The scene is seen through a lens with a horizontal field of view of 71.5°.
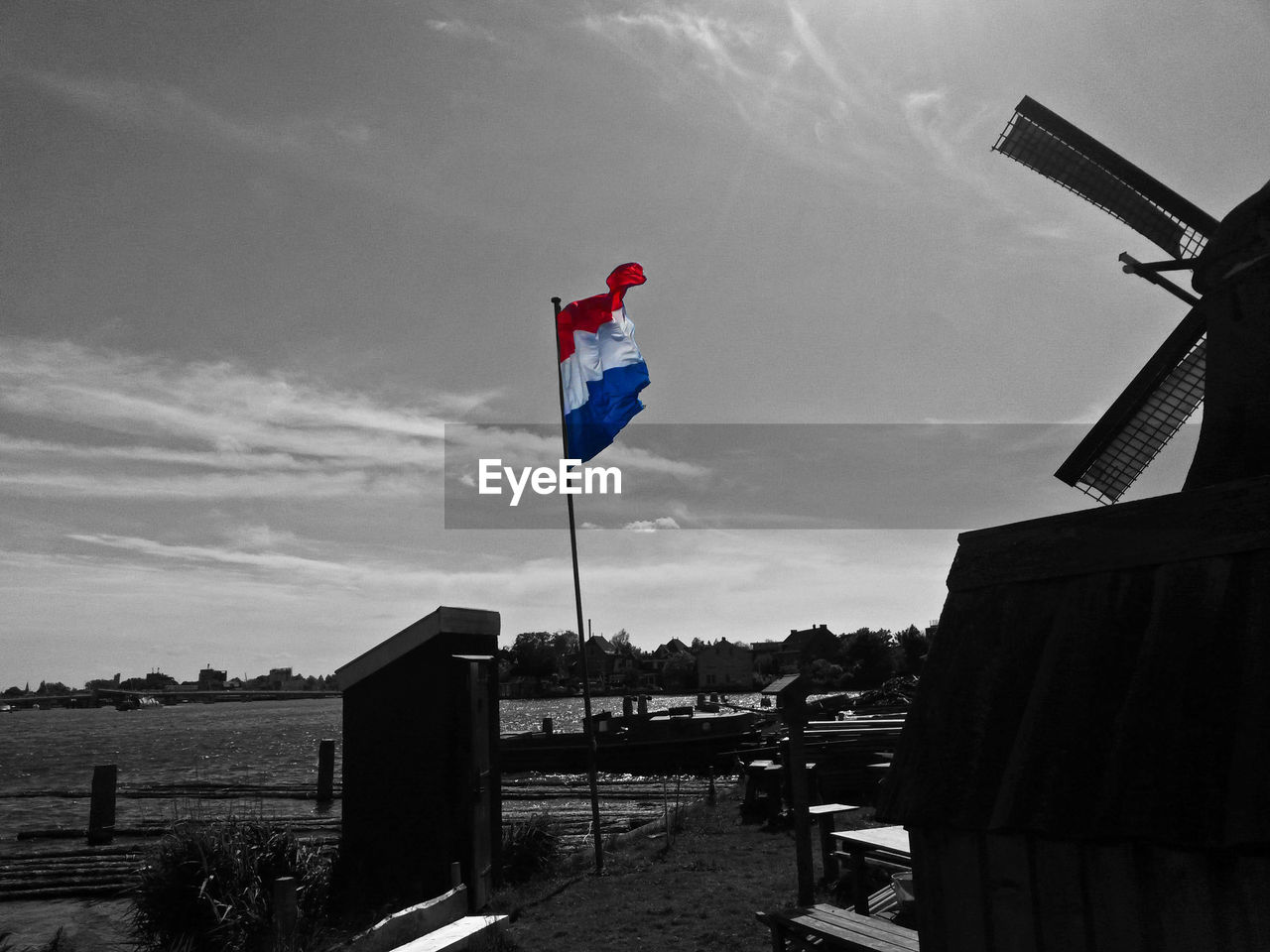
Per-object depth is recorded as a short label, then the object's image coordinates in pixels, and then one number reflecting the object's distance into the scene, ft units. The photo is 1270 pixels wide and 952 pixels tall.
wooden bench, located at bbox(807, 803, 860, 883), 34.81
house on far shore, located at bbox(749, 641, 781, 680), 446.73
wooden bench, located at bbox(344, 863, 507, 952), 26.45
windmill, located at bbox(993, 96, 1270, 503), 18.75
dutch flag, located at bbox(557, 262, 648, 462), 44.91
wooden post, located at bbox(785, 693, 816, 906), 26.21
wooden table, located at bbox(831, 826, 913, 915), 26.43
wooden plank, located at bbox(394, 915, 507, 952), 25.98
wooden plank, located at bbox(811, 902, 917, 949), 20.53
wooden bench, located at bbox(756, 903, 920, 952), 20.49
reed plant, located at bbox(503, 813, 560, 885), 40.86
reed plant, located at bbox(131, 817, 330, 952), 28.35
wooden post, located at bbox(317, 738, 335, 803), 100.07
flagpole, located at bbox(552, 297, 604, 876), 40.65
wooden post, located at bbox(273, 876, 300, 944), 25.45
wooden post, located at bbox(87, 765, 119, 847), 76.28
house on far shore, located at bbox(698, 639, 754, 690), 471.21
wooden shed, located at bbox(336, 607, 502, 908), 36.52
